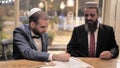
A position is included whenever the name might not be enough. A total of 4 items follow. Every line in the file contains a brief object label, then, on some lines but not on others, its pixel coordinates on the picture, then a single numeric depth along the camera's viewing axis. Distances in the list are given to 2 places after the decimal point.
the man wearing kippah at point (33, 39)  2.11
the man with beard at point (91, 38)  2.86
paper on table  1.91
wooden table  1.96
